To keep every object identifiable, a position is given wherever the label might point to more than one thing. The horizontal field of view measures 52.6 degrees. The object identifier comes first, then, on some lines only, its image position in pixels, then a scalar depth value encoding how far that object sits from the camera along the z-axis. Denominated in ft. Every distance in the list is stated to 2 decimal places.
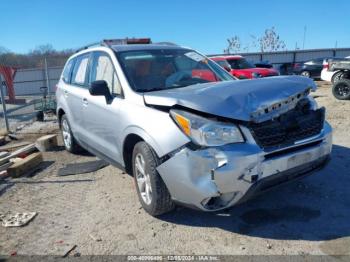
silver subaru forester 10.13
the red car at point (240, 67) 47.90
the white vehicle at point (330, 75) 37.52
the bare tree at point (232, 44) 201.98
